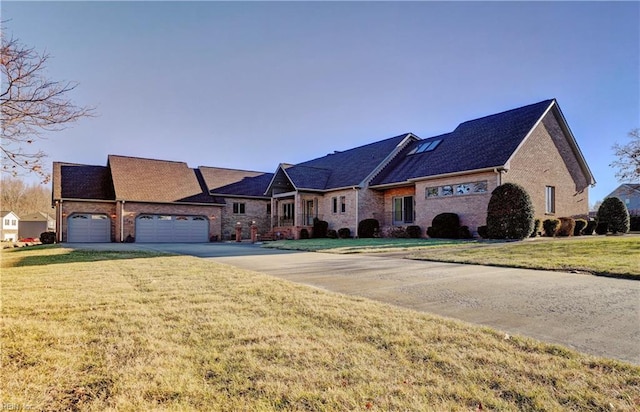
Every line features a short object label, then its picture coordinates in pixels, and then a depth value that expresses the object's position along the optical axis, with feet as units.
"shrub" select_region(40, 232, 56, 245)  88.22
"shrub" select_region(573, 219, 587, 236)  68.60
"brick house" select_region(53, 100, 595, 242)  66.44
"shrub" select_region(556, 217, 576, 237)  65.40
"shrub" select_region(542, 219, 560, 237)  63.05
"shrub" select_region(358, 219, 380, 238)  79.82
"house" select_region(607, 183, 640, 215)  171.66
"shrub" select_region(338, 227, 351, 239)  82.79
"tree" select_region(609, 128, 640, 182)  77.05
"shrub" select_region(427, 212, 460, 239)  64.54
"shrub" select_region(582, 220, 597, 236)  70.38
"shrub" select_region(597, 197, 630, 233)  71.46
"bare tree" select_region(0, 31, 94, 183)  23.11
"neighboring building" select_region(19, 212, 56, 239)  194.29
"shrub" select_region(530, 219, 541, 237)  60.49
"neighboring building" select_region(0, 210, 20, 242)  191.41
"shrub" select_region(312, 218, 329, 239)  88.94
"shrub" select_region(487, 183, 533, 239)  55.83
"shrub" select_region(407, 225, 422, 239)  72.64
